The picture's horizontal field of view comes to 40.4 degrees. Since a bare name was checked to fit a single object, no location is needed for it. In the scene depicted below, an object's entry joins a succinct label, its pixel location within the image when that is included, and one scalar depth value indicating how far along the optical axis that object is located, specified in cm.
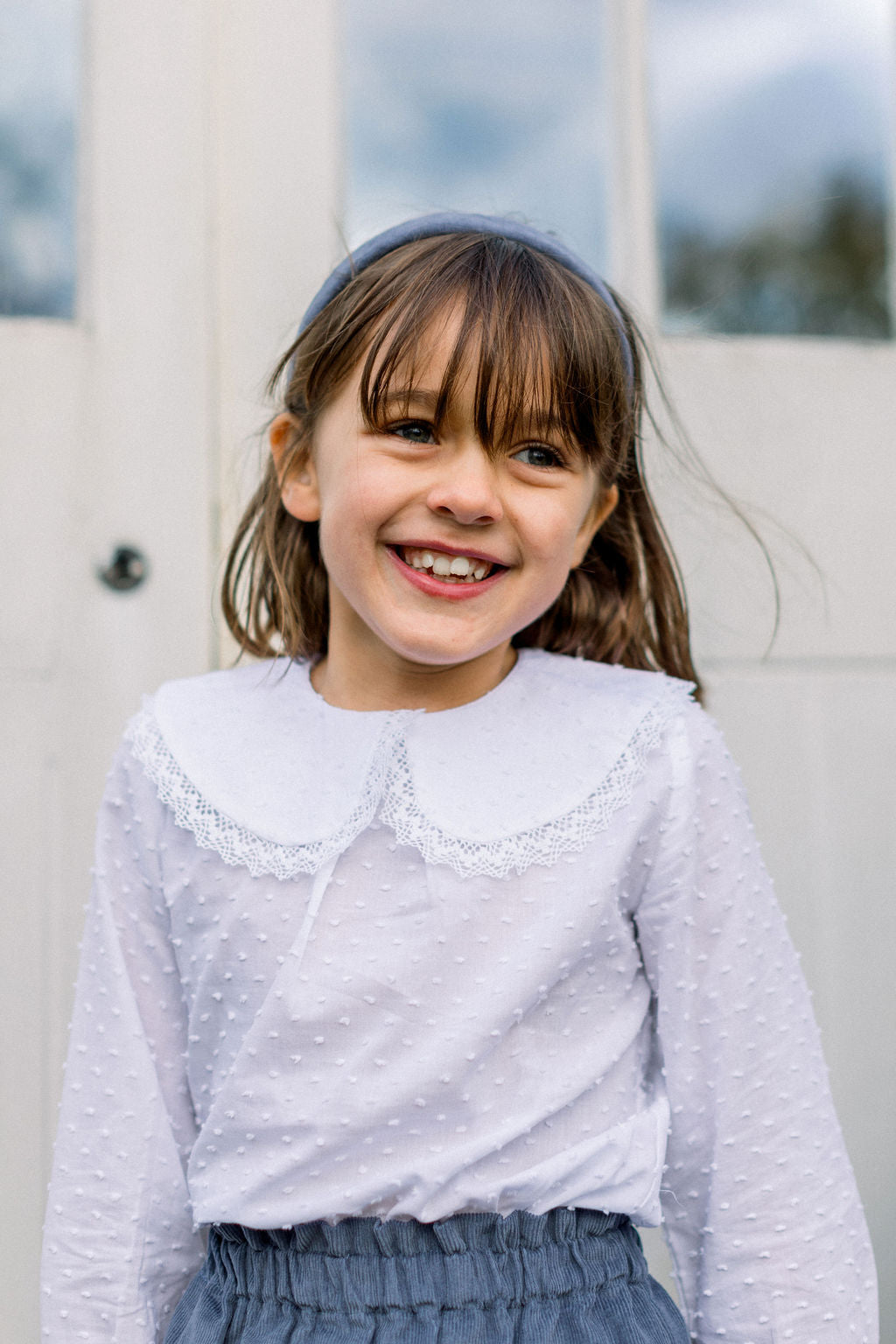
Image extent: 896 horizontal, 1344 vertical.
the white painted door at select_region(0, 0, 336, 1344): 112
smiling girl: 78
